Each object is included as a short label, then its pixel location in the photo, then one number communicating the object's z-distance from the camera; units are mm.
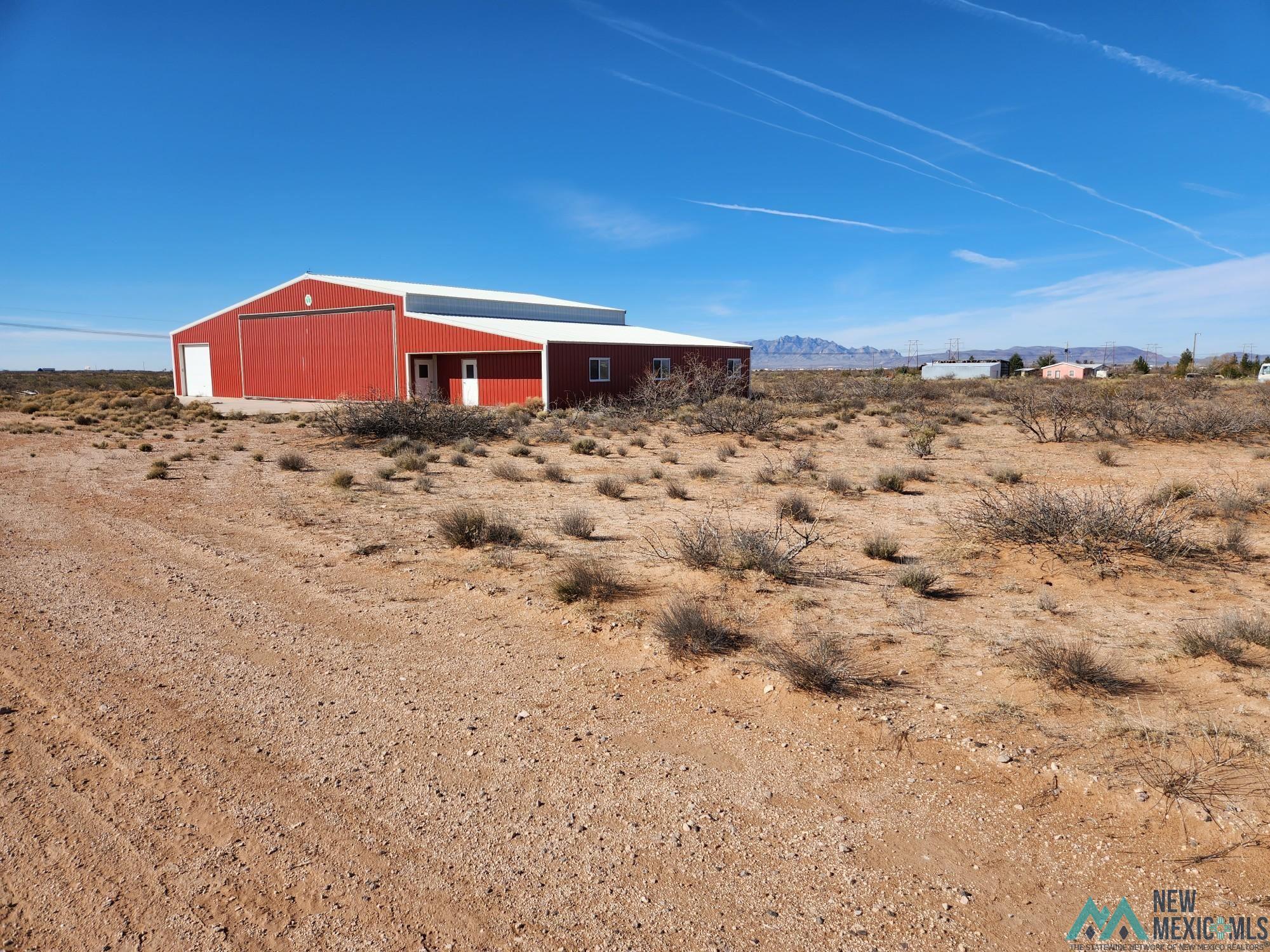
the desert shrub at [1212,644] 5375
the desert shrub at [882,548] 8438
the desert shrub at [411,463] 15367
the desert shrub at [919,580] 7227
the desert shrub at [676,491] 12461
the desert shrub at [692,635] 5812
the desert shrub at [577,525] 9539
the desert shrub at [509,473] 14484
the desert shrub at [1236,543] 8312
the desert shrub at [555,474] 14469
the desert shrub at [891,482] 13102
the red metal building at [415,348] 31828
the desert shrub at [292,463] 15766
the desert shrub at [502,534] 9086
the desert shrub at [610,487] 12742
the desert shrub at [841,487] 12789
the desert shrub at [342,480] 13273
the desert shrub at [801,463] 15039
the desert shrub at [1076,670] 5047
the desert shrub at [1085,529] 8102
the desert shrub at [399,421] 21141
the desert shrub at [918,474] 14047
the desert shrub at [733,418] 22453
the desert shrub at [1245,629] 5574
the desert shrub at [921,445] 17750
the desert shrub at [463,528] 8977
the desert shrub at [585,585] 7066
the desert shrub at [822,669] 5141
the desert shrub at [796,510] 10578
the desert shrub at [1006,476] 13469
